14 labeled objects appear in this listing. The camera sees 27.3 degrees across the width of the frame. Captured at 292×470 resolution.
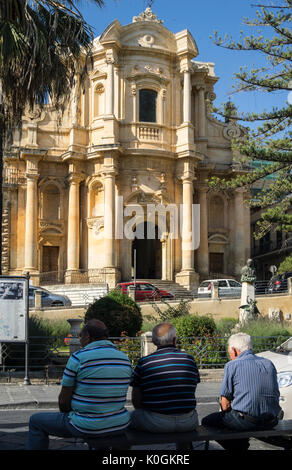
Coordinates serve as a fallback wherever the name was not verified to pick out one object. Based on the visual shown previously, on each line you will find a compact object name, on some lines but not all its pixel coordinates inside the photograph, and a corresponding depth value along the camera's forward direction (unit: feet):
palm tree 43.16
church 116.57
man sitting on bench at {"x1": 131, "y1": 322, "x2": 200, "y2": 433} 17.57
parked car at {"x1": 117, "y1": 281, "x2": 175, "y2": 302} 97.44
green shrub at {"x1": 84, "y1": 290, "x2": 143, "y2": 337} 61.41
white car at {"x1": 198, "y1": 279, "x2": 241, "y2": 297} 102.47
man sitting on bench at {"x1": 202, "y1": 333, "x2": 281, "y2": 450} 18.71
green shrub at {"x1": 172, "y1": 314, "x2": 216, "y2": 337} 58.13
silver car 92.89
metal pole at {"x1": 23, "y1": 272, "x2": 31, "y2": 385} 43.51
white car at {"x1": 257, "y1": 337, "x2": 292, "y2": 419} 23.89
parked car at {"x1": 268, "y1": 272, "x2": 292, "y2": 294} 102.72
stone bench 16.43
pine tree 56.29
